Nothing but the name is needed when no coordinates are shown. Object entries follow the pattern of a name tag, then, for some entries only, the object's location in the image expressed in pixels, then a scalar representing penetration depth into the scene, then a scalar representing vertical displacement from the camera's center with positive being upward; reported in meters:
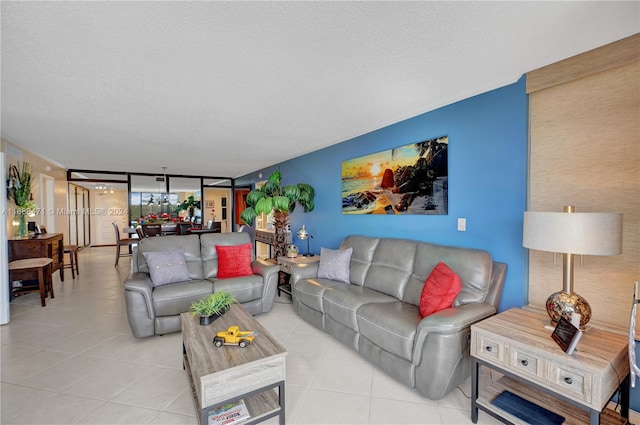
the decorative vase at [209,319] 2.13 -0.87
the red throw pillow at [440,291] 2.09 -0.65
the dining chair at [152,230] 6.22 -0.46
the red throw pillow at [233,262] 3.55 -0.69
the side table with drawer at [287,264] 3.69 -0.77
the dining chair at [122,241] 6.56 -0.78
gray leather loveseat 2.77 -0.87
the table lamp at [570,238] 1.50 -0.18
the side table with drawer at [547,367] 1.32 -0.85
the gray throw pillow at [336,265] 3.24 -0.69
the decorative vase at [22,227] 4.35 -0.26
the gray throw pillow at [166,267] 3.09 -0.67
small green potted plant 2.16 -0.80
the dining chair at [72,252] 5.28 -0.83
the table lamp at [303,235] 4.37 -0.42
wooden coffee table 1.51 -0.96
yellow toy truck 1.79 -0.86
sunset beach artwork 2.84 +0.33
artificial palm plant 4.47 +0.16
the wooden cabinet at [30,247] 4.14 -0.56
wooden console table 5.56 -0.61
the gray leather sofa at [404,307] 1.86 -0.86
